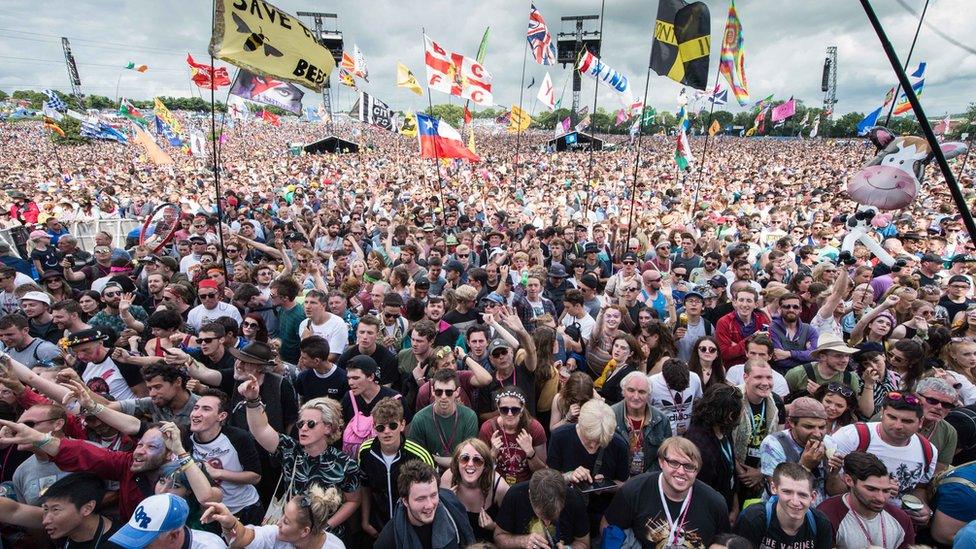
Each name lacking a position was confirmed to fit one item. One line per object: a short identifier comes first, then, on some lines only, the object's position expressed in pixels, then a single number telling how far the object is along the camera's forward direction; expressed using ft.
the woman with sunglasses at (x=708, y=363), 13.93
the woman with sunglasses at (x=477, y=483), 9.62
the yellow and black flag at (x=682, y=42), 25.12
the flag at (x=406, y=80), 45.21
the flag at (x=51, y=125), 62.90
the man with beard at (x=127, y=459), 8.63
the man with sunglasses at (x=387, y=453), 10.07
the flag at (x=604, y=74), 40.11
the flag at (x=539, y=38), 46.91
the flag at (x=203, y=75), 50.03
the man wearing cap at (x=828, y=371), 12.66
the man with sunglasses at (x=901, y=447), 9.77
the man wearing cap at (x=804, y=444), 9.80
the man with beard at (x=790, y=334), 15.39
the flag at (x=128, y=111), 62.64
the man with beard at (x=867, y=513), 8.52
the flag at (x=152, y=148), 43.04
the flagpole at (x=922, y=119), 5.33
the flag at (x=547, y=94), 49.66
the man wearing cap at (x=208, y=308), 17.03
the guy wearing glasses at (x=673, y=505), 8.72
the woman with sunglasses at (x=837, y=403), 11.34
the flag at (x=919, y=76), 48.22
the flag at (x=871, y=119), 50.98
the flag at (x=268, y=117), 96.73
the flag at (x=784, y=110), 83.87
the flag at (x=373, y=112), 49.75
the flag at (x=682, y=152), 38.18
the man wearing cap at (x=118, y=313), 16.05
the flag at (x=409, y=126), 55.70
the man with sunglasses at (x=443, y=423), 11.30
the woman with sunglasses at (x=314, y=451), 9.85
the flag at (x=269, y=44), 16.20
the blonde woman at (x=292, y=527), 7.93
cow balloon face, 13.46
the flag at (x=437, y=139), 34.83
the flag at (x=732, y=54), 32.55
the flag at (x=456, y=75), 39.86
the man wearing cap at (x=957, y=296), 18.63
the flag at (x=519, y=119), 58.18
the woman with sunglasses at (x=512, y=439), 10.61
